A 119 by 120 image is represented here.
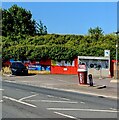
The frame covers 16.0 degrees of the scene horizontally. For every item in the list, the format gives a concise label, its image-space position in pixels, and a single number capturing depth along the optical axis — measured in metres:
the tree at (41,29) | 78.75
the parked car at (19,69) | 48.06
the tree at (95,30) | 105.69
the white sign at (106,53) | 46.33
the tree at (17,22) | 69.30
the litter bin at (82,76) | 32.19
